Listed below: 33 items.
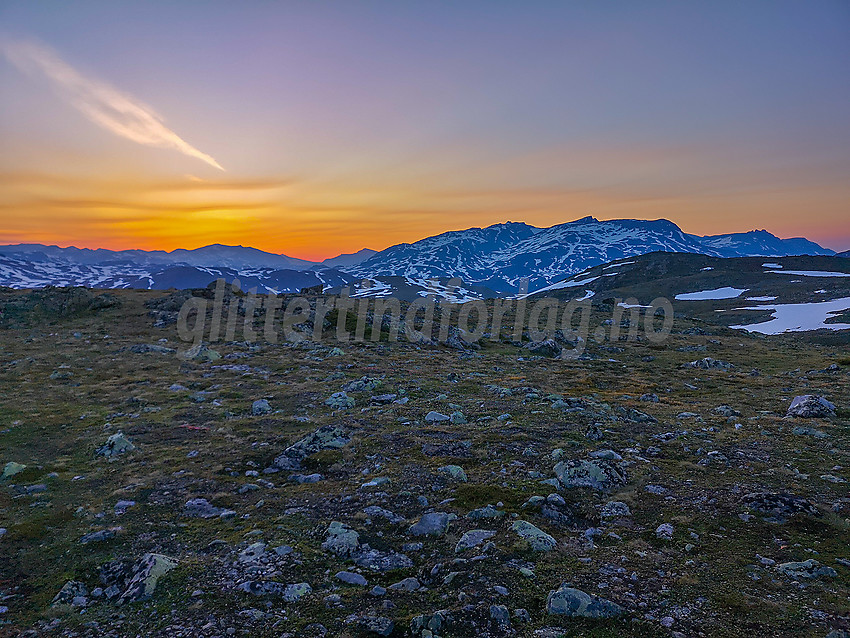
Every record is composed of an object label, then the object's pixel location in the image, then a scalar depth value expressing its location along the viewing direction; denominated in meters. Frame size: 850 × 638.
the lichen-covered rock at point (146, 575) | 6.20
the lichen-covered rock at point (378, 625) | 5.44
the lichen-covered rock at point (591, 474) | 9.52
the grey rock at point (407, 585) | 6.32
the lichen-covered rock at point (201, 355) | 25.98
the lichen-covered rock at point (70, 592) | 6.23
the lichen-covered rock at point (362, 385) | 19.06
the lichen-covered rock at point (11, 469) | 10.45
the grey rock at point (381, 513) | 8.36
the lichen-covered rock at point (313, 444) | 11.30
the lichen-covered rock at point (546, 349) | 33.22
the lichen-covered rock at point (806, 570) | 5.98
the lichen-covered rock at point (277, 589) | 6.11
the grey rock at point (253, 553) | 6.96
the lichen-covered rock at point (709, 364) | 27.19
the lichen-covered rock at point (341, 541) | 7.28
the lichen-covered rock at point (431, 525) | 7.85
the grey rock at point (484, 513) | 8.24
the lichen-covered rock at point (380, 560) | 6.93
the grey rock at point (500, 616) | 5.41
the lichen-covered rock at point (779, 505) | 7.78
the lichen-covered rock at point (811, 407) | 14.56
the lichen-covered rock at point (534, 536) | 7.15
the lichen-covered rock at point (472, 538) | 7.26
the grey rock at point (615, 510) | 8.26
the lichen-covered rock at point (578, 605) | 5.48
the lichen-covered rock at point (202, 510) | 8.71
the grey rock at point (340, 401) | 16.55
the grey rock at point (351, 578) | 6.52
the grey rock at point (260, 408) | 15.98
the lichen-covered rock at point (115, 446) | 11.90
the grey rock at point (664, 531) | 7.29
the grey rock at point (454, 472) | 10.04
